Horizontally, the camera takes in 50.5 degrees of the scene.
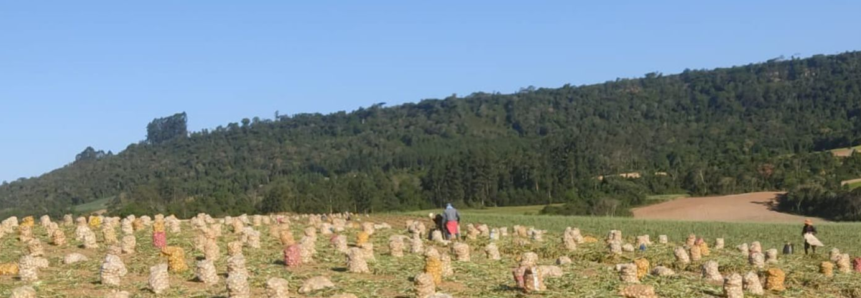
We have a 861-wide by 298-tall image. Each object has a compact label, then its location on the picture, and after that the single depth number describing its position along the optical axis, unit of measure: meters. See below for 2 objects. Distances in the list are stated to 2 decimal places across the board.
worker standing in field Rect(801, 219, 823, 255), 31.06
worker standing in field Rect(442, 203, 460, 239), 30.41
